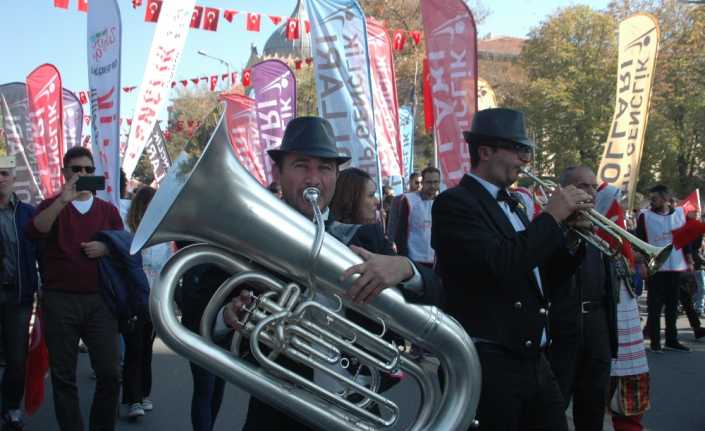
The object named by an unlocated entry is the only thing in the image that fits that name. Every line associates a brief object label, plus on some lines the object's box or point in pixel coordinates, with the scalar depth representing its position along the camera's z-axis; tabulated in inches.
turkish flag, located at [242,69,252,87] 855.8
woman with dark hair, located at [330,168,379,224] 153.4
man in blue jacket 201.9
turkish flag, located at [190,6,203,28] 628.1
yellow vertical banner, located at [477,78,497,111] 567.8
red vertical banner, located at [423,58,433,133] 516.3
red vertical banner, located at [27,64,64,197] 358.3
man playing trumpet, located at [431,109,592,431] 109.5
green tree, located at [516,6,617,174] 1386.6
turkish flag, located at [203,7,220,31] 635.5
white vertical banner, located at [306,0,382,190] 307.4
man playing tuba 87.6
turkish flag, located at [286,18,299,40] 705.0
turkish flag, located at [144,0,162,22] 526.9
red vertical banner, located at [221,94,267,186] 535.2
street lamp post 888.3
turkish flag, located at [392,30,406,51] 794.2
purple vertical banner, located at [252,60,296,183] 467.5
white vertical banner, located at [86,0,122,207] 264.7
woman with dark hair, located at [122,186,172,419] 223.8
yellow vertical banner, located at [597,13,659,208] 363.6
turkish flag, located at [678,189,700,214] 346.9
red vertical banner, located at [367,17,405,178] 386.0
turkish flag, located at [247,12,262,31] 685.9
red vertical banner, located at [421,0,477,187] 293.4
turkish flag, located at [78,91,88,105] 899.4
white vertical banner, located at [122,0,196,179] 330.6
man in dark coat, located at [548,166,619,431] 162.7
